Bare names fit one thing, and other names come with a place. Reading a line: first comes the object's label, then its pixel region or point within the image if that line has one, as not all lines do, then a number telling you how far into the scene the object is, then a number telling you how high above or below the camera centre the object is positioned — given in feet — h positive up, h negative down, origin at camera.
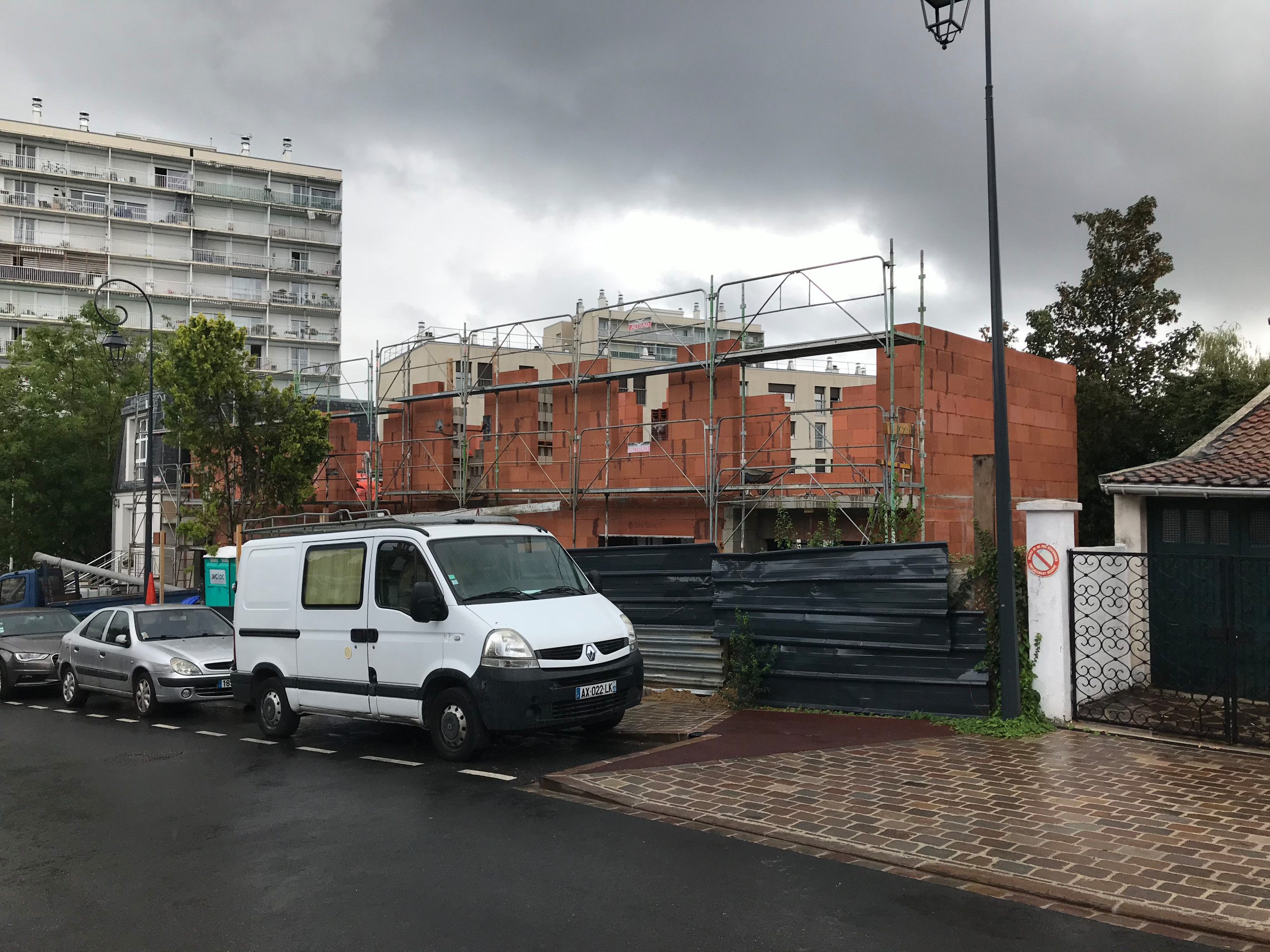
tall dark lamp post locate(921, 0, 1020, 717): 31.99 +2.75
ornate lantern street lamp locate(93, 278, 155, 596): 68.74 +9.21
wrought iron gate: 31.55 -3.29
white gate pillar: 32.60 -1.79
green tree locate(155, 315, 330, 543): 76.64 +8.73
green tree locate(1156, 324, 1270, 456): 76.23 +10.76
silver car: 43.21 -4.98
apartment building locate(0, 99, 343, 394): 203.31 +64.18
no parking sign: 32.99 -0.53
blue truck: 75.10 -4.11
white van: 29.60 -2.82
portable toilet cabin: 71.31 -2.50
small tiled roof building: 35.88 +1.44
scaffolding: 52.85 +6.27
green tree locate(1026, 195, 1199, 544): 81.00 +16.63
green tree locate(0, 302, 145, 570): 126.72 +12.89
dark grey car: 53.01 -5.47
